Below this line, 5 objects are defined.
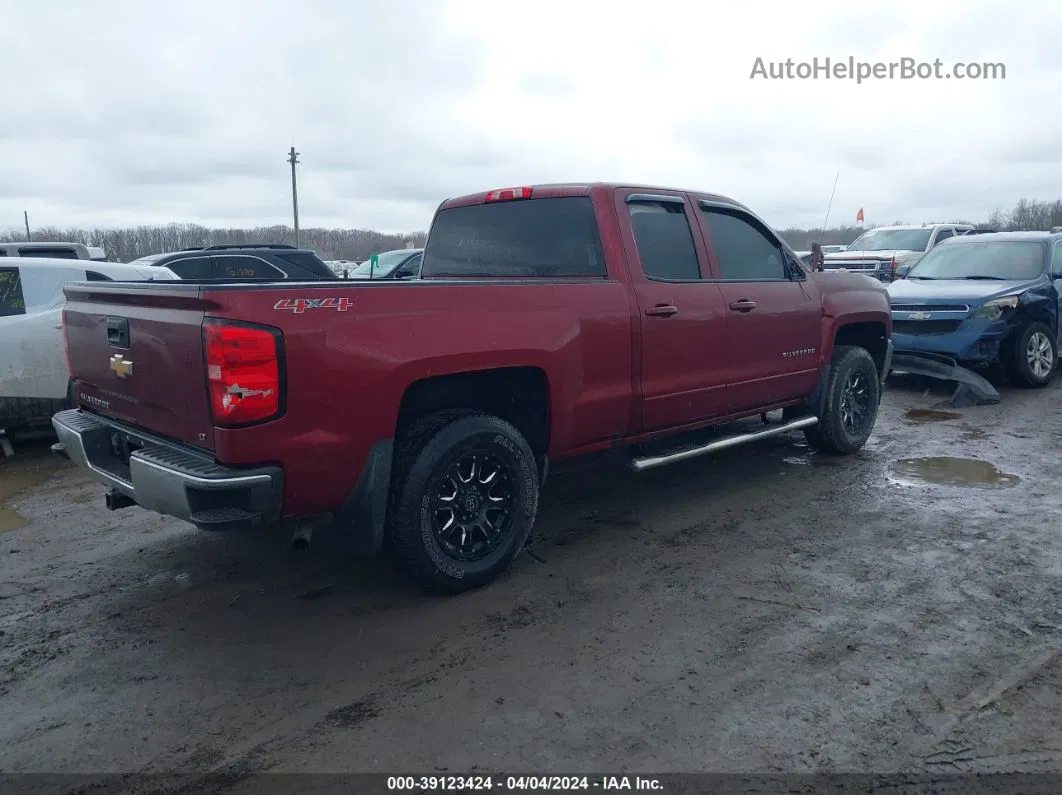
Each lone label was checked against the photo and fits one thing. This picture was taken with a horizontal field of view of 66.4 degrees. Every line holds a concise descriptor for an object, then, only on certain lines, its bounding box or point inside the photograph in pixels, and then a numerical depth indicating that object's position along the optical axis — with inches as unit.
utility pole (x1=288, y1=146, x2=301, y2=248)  1536.7
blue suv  362.0
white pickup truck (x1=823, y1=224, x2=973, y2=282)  658.8
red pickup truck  127.0
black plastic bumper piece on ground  347.9
